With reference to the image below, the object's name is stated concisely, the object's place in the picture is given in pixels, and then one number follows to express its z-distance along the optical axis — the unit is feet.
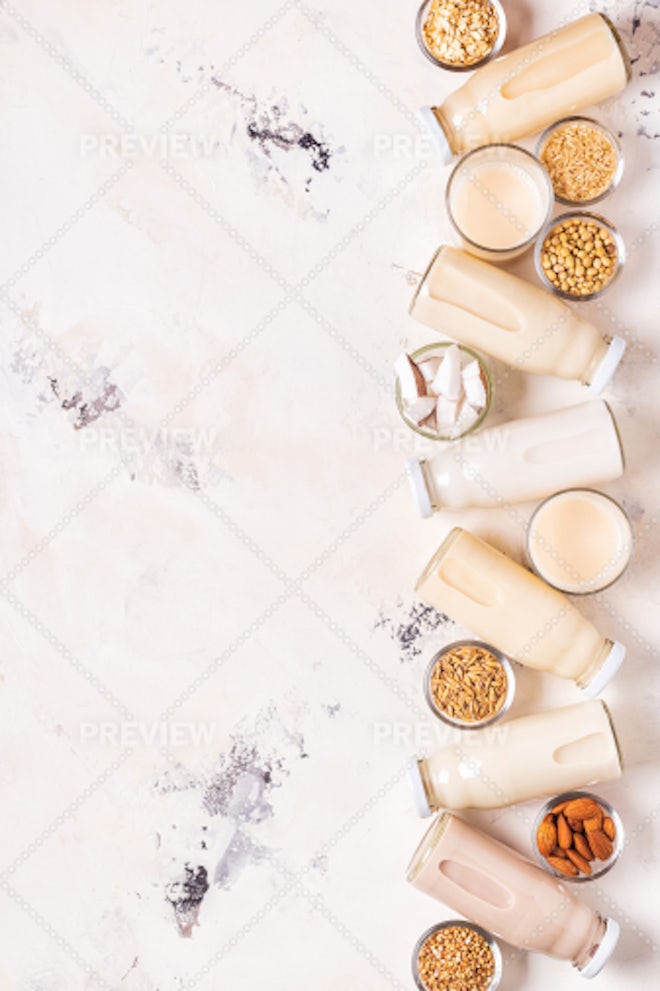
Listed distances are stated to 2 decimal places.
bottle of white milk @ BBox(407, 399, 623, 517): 6.72
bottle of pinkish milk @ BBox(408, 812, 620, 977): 6.76
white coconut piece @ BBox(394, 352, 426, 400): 6.77
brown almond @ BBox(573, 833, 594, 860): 6.85
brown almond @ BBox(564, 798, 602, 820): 6.86
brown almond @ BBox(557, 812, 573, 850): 6.85
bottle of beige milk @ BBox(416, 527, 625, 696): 6.72
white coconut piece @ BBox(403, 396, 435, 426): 6.77
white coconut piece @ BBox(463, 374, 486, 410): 6.78
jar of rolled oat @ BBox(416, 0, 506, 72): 6.97
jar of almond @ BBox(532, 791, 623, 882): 6.84
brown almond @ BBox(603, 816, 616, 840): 6.86
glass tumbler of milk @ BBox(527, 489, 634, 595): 6.78
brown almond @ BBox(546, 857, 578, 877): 6.84
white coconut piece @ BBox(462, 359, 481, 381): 6.78
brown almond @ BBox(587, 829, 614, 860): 6.82
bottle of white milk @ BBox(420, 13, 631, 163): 6.71
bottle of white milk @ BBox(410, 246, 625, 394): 6.64
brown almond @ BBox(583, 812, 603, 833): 6.84
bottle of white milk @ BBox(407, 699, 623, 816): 6.78
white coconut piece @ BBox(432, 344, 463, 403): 6.74
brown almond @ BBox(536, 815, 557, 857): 6.88
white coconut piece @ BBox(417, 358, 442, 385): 6.88
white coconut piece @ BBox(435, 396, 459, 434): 6.80
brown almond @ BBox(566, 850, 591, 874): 6.83
